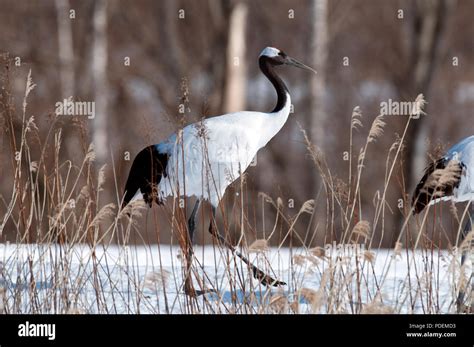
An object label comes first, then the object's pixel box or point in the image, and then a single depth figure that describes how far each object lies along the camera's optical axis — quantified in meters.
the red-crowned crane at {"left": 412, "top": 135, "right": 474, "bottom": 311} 7.88
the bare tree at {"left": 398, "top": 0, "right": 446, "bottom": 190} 18.87
